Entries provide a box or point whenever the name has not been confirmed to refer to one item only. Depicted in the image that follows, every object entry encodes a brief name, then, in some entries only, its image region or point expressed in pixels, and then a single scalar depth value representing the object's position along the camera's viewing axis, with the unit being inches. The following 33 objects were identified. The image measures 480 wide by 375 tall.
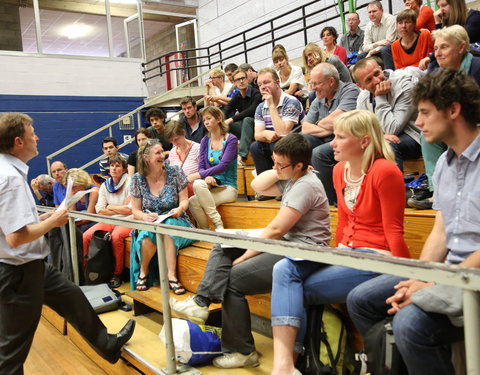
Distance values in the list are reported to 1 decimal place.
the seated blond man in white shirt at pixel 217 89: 195.3
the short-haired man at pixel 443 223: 49.6
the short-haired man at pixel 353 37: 219.9
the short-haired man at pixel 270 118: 134.0
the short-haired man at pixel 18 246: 76.5
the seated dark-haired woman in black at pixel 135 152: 173.3
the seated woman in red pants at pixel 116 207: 153.9
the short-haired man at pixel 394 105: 104.4
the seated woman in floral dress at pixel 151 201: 128.6
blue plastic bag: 82.7
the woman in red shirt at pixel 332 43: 210.1
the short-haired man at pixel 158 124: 180.7
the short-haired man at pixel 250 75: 193.4
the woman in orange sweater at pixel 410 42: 153.6
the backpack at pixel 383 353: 52.6
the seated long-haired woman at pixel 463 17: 138.9
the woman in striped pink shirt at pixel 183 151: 148.0
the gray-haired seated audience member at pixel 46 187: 203.3
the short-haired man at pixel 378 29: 199.5
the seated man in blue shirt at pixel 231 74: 199.0
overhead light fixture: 445.1
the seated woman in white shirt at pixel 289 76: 175.3
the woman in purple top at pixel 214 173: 136.9
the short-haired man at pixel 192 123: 178.4
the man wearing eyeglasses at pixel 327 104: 116.0
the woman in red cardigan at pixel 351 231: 68.1
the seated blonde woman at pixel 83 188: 164.9
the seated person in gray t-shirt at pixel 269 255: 79.4
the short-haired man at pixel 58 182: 183.6
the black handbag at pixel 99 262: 147.3
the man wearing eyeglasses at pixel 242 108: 162.7
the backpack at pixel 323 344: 69.0
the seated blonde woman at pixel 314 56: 155.5
